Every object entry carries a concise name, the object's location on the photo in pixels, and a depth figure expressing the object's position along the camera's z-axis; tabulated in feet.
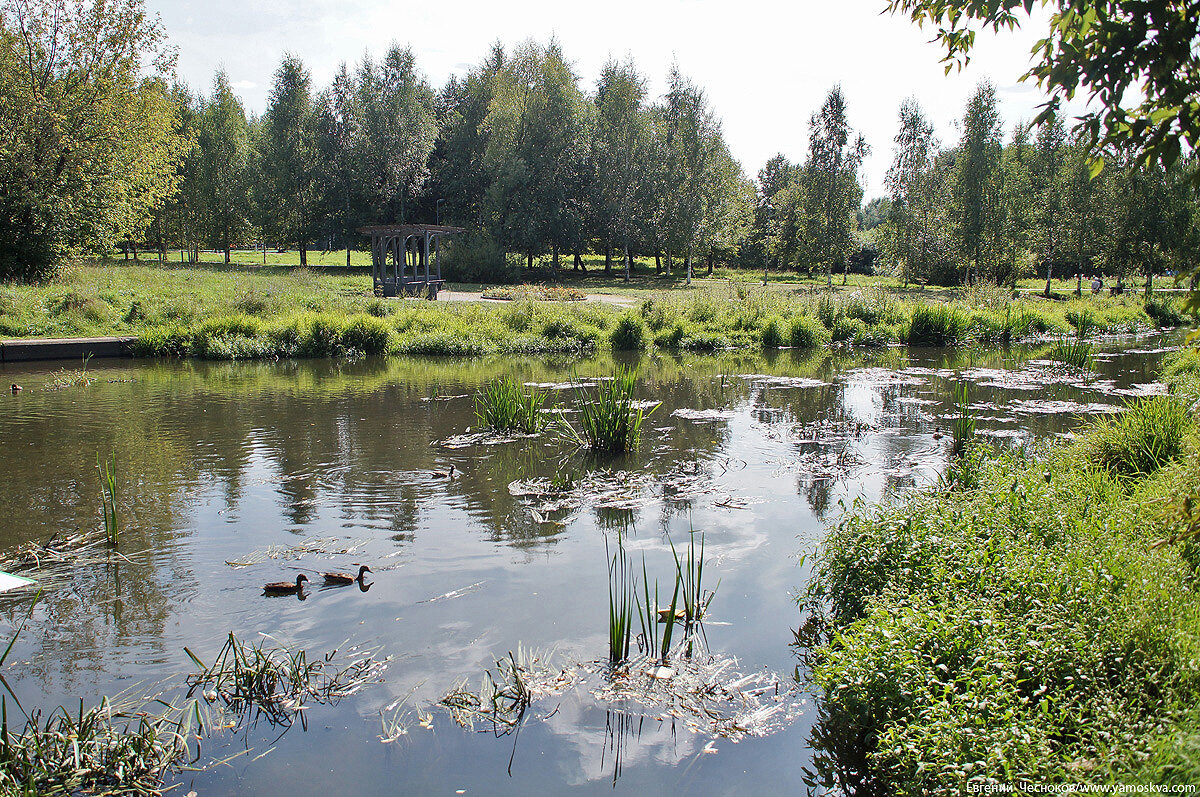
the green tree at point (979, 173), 130.93
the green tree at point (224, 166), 156.35
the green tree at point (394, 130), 143.13
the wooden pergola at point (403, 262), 99.96
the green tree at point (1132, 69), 9.69
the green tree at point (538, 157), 138.51
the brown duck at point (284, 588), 19.90
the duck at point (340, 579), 20.42
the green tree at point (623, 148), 139.13
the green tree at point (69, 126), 80.94
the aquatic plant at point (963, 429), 30.96
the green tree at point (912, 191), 149.44
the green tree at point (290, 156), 146.51
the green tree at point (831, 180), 139.54
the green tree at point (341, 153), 146.61
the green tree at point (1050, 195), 144.87
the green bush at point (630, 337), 78.64
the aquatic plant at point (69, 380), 51.98
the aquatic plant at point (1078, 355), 56.85
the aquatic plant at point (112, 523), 21.66
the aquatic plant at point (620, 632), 15.97
